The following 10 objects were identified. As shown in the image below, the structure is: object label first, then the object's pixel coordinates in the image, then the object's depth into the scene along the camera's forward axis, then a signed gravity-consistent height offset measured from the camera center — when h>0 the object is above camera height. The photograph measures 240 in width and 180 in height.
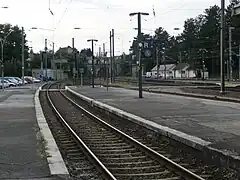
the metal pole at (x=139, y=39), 32.73 +2.24
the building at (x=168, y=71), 158.77 -0.24
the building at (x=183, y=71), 140.41 -0.25
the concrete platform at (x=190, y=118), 11.55 -1.87
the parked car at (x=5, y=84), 67.16 -2.02
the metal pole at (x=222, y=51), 34.69 +1.38
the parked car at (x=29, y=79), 104.49 -1.97
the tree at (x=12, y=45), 139.00 +8.00
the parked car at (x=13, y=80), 84.38 -1.69
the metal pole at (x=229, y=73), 79.07 -0.52
